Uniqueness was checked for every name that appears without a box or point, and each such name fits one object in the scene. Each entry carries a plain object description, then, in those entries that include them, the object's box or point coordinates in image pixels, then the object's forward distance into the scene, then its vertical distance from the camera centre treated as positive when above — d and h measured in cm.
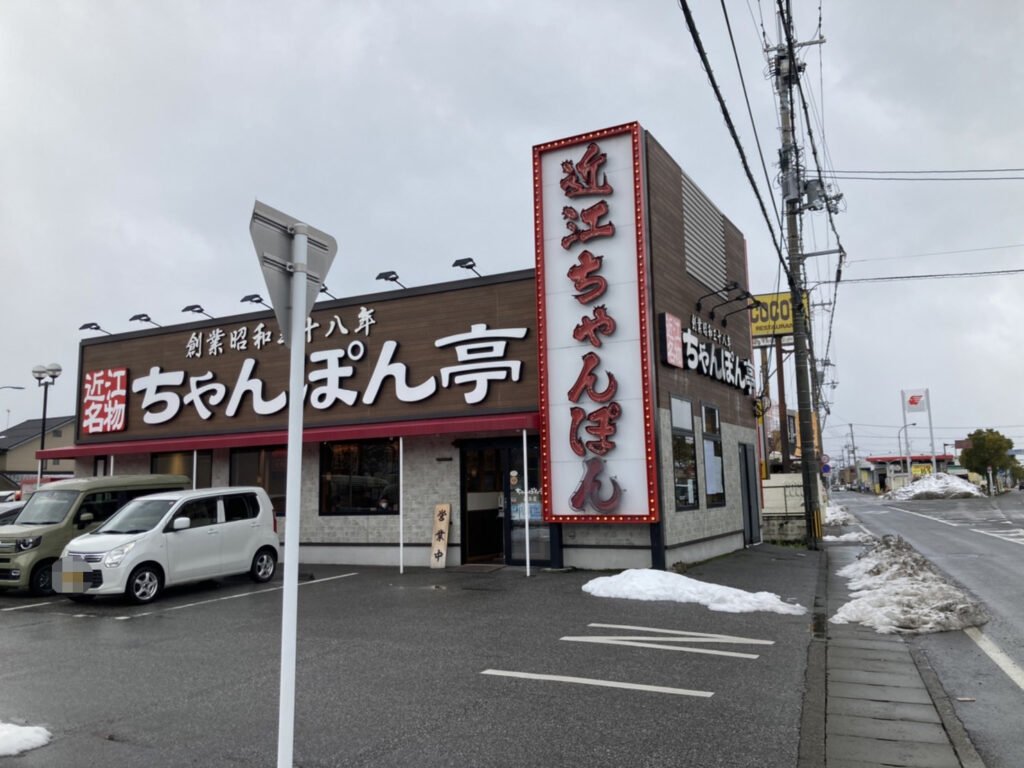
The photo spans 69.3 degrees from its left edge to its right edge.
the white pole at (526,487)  1238 -23
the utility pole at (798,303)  1730 +390
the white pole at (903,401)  8162 +738
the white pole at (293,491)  322 -6
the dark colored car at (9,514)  1456 -62
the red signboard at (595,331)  1227 +241
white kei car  1037 -99
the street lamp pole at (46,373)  2273 +333
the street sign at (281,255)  339 +106
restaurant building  1255 +151
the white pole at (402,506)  1357 -58
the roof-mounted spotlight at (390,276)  1533 +412
